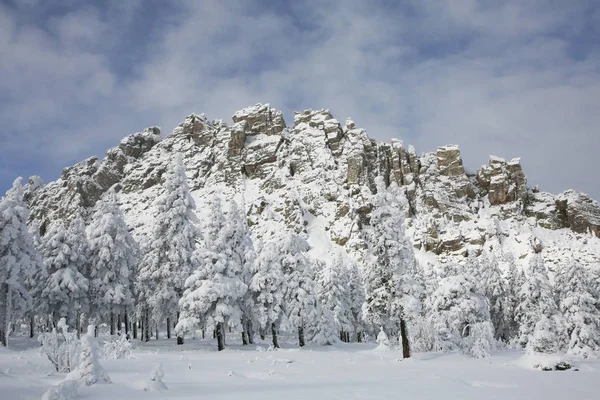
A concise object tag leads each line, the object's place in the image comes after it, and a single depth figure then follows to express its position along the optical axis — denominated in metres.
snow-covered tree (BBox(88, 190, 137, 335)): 34.19
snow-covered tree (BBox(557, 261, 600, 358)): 34.69
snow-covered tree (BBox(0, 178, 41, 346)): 28.16
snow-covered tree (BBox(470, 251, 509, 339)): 51.88
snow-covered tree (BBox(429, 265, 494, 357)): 32.97
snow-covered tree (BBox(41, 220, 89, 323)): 32.47
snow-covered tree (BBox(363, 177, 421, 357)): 29.80
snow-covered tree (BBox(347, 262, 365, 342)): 65.12
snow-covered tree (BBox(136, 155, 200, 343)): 33.41
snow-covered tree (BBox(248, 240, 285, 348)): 36.12
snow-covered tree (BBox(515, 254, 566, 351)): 33.71
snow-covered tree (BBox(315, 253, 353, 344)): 53.38
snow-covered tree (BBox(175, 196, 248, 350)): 30.23
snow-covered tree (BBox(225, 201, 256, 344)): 36.16
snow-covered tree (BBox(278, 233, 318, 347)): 37.78
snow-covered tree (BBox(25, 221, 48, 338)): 31.34
